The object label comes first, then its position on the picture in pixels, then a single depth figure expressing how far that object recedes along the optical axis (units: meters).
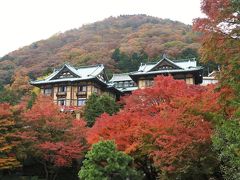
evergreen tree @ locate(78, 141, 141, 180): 19.33
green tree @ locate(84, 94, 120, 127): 34.47
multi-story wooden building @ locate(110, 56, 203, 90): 41.16
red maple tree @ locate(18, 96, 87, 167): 25.62
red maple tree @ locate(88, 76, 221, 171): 17.25
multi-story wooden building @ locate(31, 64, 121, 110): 44.62
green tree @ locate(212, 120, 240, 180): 11.31
